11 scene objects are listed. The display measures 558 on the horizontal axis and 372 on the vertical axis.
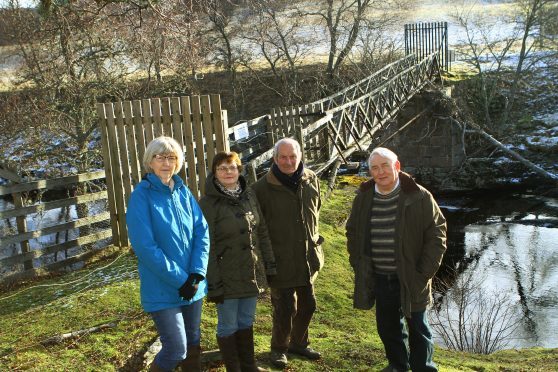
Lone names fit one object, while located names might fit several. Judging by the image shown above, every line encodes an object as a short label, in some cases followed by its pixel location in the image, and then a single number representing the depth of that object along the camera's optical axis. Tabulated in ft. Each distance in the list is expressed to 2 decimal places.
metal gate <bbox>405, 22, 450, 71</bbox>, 93.76
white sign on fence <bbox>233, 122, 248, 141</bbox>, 23.80
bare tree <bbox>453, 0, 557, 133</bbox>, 75.15
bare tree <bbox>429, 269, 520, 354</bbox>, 26.37
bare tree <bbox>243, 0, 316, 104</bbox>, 79.30
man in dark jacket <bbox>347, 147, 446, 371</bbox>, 13.05
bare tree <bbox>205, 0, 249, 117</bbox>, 78.84
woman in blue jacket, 11.07
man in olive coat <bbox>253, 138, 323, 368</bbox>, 14.23
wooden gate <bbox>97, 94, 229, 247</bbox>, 21.66
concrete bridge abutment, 68.67
